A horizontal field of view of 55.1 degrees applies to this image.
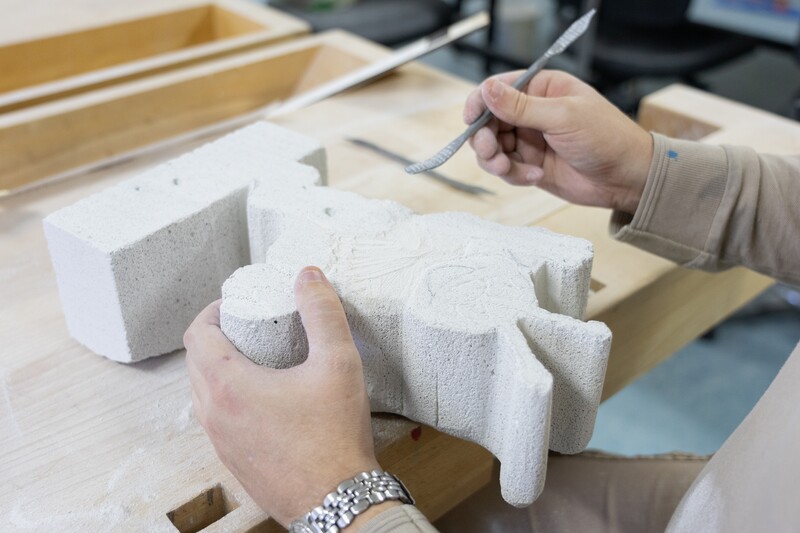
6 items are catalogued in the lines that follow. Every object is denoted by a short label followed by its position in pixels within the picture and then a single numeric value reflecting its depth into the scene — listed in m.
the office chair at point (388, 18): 2.13
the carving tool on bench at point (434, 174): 1.09
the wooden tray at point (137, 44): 1.32
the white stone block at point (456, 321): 0.64
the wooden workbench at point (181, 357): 0.68
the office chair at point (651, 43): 2.16
